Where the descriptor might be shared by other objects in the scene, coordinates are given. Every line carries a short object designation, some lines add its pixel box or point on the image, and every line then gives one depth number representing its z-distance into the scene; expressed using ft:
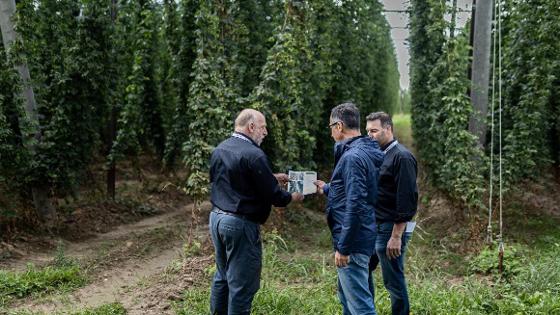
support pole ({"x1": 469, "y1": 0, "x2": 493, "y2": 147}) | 27.89
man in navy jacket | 12.22
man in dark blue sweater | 13.21
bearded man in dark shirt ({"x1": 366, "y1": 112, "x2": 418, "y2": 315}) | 13.80
